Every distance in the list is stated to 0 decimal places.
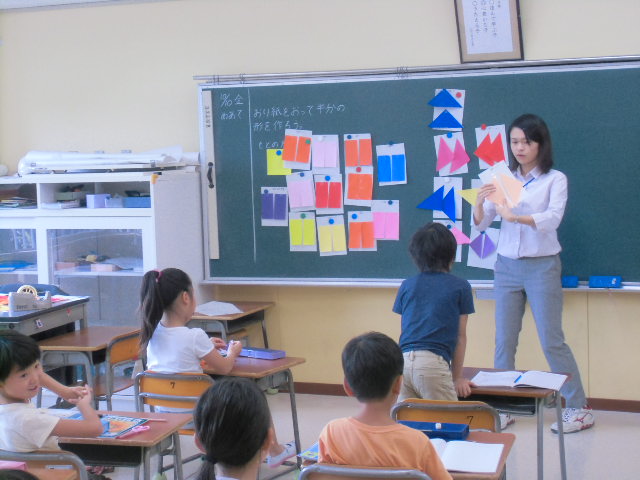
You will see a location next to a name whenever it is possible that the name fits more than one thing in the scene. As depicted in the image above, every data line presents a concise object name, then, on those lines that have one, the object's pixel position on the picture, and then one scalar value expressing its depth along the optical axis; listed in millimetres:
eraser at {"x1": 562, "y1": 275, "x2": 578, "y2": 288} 4926
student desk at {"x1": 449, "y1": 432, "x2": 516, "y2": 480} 2320
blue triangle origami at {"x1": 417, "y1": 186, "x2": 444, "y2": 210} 5168
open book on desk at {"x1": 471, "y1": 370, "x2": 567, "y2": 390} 3264
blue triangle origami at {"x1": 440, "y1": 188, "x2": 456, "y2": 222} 5148
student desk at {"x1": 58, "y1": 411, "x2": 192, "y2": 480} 2771
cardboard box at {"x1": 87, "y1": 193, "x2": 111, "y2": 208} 5492
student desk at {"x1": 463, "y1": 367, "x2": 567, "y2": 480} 3221
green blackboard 4840
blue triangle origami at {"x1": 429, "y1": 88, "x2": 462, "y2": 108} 5094
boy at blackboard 3352
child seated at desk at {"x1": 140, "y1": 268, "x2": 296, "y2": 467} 3711
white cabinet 5352
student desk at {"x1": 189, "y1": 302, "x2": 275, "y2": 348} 5180
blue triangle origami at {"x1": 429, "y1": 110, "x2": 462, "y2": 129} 5105
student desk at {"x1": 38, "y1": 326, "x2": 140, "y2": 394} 4156
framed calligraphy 4906
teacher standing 4547
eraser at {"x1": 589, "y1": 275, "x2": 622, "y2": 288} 4855
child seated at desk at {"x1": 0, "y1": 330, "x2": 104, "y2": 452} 2707
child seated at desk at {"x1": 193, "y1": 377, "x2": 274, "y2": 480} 1865
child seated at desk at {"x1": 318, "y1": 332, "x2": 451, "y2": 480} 2271
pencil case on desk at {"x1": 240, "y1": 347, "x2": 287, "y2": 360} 3975
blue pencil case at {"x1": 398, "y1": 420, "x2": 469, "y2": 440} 2584
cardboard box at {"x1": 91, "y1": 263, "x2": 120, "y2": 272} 5582
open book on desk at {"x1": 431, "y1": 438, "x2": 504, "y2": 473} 2379
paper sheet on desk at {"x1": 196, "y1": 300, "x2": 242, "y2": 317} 5230
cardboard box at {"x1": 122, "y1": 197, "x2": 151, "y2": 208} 5363
